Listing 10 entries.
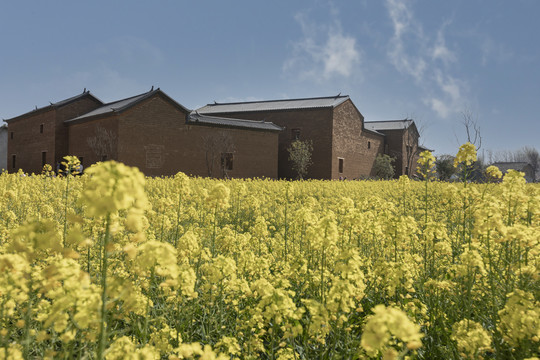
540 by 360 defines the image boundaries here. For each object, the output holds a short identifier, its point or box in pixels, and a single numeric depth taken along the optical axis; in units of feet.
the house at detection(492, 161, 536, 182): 231.09
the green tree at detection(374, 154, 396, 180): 137.67
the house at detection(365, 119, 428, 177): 148.97
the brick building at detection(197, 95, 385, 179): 112.06
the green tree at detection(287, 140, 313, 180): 108.88
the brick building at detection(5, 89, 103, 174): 92.48
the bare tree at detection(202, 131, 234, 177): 87.30
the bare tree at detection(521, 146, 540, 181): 294.87
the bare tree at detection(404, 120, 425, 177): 152.56
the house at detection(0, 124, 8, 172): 135.85
